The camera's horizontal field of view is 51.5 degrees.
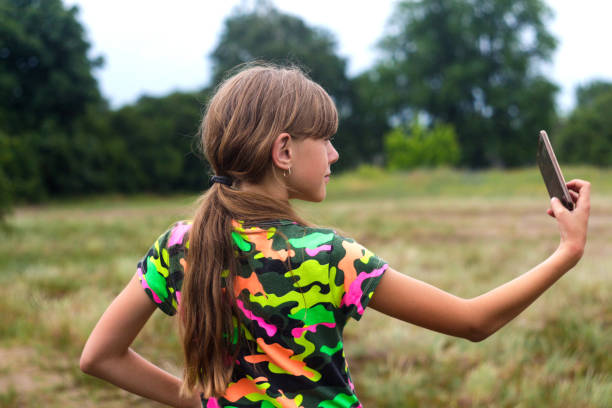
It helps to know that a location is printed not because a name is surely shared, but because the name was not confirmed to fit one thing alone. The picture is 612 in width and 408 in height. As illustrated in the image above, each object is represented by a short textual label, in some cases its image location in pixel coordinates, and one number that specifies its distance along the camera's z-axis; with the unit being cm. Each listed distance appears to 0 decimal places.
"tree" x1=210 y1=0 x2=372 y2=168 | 4381
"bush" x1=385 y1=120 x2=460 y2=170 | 3541
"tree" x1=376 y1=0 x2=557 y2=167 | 4366
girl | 139
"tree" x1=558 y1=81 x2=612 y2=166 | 4659
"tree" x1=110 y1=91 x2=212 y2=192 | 3406
